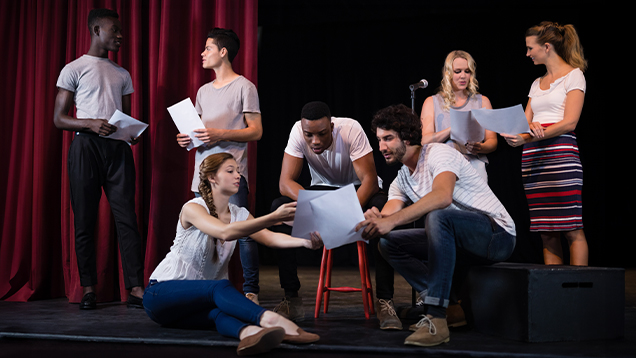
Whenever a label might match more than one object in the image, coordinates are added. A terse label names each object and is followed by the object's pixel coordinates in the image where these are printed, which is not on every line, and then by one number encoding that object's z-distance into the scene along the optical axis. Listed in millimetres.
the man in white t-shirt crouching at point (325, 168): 2572
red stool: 2623
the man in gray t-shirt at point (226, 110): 2926
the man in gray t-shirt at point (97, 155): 3029
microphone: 3057
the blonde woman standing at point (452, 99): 2973
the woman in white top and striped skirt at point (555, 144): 2740
